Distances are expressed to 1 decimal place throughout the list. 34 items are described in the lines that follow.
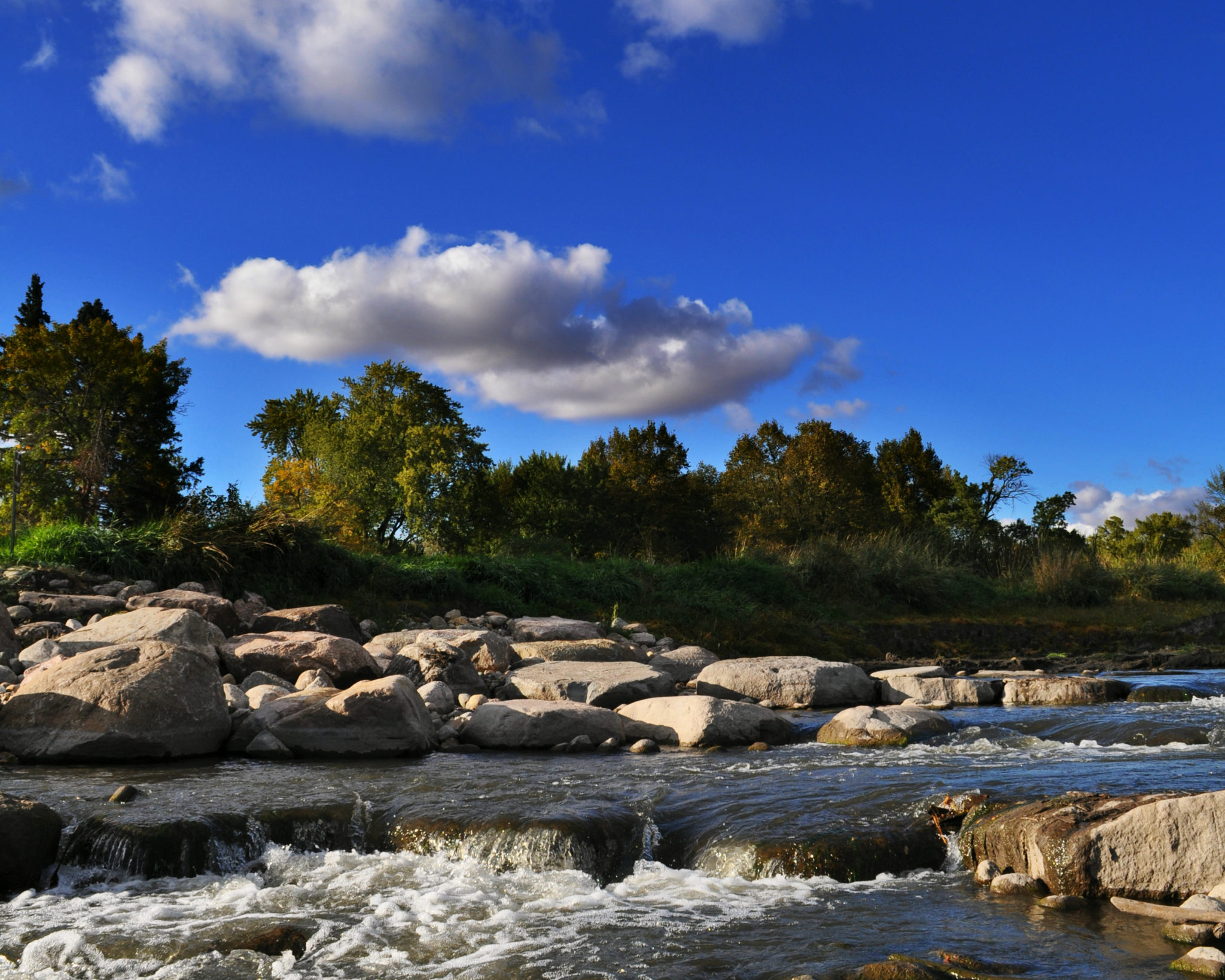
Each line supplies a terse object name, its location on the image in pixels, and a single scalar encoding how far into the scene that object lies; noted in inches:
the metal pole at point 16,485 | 578.2
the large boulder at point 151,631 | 373.4
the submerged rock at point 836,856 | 205.5
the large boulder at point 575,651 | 508.9
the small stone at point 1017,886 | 190.5
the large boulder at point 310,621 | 486.9
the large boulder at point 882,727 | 355.6
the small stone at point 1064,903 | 179.8
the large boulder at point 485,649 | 468.8
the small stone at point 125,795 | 251.1
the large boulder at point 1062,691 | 463.5
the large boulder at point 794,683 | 468.8
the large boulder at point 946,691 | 481.1
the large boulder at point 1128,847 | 179.2
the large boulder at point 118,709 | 312.0
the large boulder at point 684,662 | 536.7
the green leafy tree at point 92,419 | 956.0
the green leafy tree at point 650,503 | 1501.0
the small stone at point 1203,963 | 144.8
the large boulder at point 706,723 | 362.9
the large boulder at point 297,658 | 409.7
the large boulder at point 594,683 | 414.9
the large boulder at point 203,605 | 462.3
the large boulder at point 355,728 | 335.6
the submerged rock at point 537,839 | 215.5
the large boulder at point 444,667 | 440.5
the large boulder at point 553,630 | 587.8
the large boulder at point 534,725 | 359.3
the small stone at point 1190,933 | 155.5
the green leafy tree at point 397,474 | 1248.8
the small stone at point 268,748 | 331.3
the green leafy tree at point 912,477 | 1729.8
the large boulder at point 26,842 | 207.3
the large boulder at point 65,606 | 483.2
